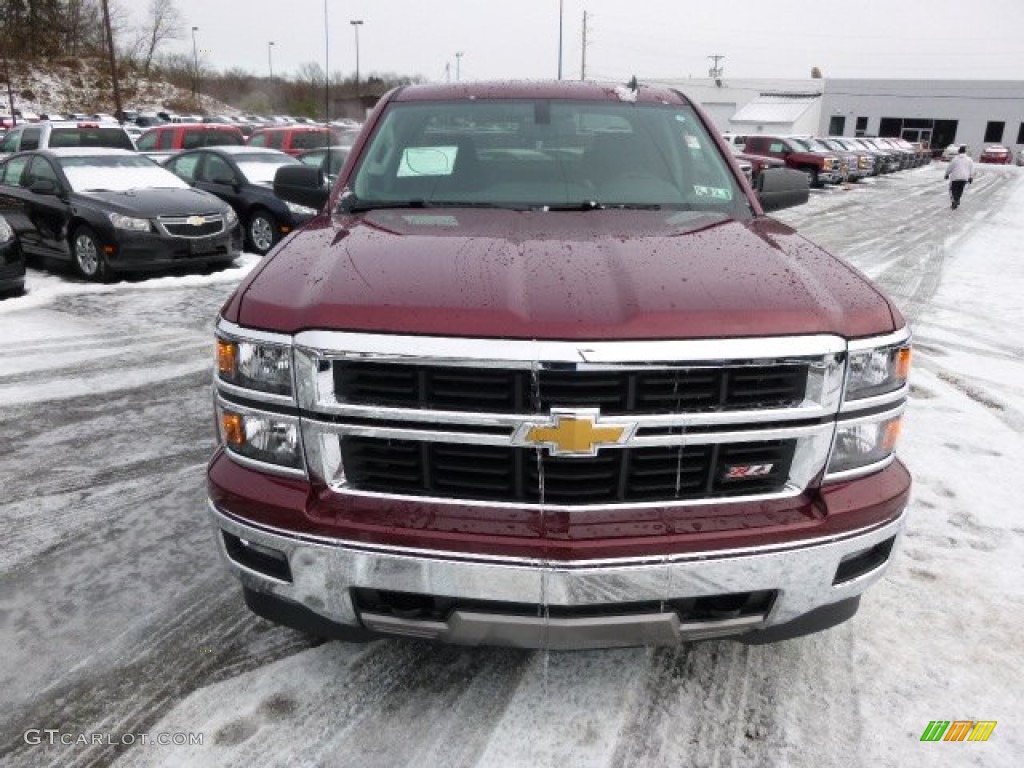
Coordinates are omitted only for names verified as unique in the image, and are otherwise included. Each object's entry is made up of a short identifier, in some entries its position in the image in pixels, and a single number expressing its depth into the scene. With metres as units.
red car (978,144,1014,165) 54.94
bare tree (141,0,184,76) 78.12
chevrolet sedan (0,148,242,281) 9.02
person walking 20.13
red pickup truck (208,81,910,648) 2.01
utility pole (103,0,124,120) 37.19
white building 66.31
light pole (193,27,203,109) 67.19
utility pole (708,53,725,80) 89.07
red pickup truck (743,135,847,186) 26.34
